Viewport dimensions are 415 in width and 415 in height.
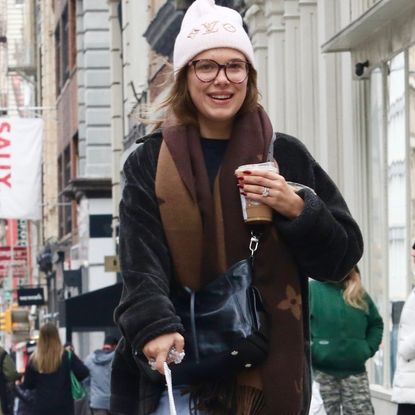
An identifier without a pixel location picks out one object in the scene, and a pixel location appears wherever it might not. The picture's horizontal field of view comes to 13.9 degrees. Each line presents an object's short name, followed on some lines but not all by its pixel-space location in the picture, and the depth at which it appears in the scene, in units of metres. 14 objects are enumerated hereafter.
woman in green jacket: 12.33
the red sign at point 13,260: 68.19
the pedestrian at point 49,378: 19.67
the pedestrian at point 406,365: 10.34
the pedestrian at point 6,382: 20.06
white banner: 39.69
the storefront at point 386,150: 14.44
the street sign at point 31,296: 50.32
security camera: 15.83
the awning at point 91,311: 27.66
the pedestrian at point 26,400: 19.67
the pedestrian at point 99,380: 21.27
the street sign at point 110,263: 30.22
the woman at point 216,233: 4.91
